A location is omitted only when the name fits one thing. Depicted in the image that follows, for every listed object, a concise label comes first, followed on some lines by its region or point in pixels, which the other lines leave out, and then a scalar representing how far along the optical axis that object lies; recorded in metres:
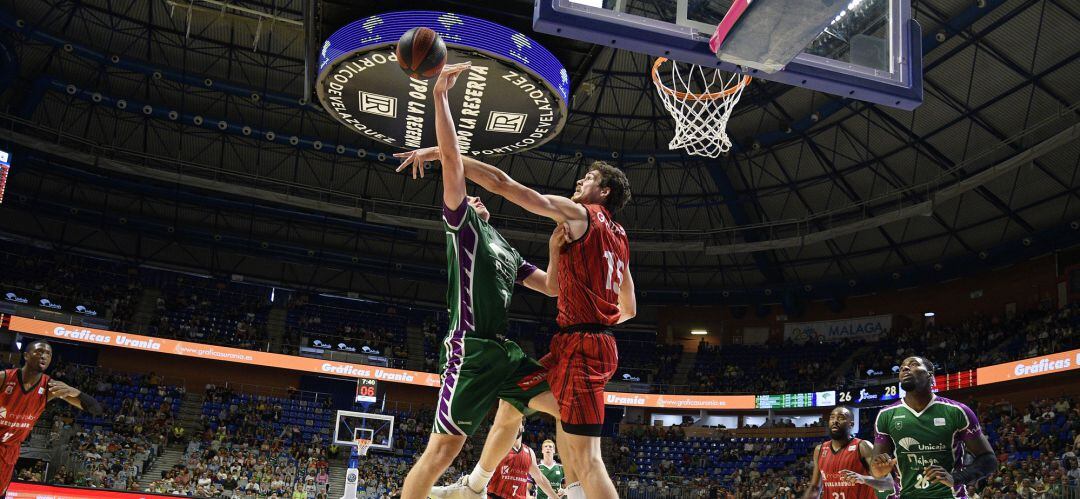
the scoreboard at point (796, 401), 30.42
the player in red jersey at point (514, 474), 9.83
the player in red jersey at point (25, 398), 7.91
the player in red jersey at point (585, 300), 4.76
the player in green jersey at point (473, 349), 4.91
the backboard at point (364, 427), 22.70
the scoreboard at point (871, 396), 27.91
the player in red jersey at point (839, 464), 8.62
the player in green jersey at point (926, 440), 5.98
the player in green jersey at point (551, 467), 11.74
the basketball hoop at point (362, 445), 19.19
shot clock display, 22.20
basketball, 6.41
